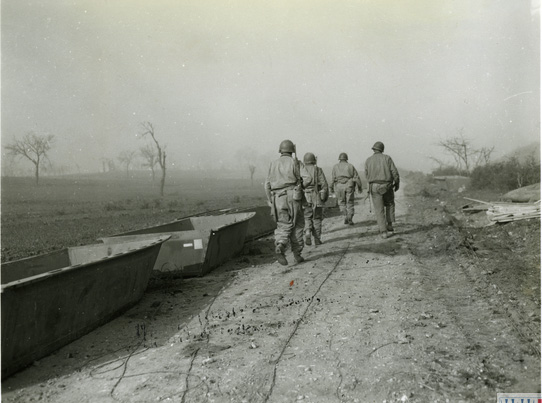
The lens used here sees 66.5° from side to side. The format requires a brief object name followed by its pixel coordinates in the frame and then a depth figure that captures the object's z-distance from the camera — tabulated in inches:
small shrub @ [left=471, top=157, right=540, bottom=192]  711.7
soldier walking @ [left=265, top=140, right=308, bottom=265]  291.7
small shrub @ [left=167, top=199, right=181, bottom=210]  1133.7
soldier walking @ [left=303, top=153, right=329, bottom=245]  371.2
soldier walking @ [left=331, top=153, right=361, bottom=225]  474.3
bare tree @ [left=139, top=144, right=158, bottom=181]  2250.9
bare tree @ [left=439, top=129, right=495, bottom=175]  1460.1
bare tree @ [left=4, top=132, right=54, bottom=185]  1892.2
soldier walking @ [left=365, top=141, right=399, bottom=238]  377.1
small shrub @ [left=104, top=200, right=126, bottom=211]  1088.8
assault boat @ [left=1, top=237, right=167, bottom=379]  145.6
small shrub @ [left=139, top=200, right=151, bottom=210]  1098.1
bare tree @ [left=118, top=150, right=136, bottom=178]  3185.8
